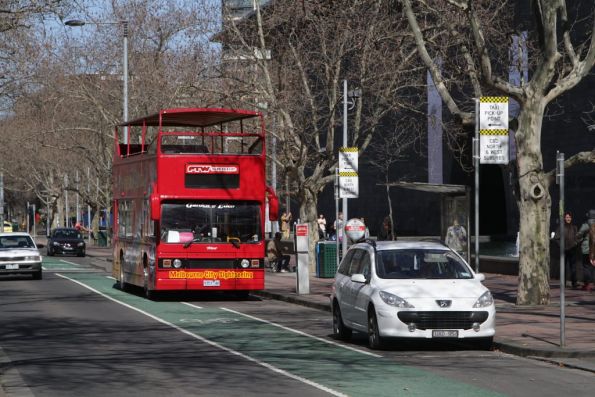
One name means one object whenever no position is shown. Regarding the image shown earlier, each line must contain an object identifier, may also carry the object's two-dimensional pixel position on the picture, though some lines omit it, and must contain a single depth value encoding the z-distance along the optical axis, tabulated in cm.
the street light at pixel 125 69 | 4794
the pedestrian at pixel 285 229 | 6501
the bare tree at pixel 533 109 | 2395
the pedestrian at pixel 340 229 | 3361
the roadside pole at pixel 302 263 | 3047
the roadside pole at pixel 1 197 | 8574
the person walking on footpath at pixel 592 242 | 2811
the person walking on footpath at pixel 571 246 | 3078
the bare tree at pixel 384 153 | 6719
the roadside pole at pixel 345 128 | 3256
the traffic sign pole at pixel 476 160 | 2222
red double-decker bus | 2958
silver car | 4047
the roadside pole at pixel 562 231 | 1712
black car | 6838
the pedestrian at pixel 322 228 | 5428
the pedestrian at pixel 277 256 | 4350
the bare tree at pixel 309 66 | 3603
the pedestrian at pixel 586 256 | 3094
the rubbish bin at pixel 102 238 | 8831
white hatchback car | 1761
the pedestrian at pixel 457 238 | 2866
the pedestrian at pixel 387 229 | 5775
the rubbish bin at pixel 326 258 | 3794
